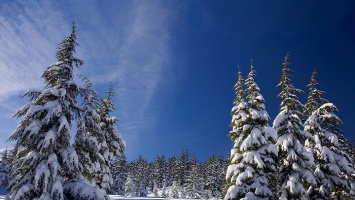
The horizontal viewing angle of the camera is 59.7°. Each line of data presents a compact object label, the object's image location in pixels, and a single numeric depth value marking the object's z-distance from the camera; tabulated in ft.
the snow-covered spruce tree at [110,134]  105.19
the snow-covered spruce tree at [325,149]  88.63
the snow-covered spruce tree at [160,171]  416.77
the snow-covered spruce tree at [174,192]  291.79
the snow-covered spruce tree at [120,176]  214.85
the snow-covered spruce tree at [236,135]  81.00
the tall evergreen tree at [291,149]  81.51
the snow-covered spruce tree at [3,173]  300.48
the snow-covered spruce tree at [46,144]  45.88
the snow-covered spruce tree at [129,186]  273.09
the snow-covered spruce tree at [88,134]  53.06
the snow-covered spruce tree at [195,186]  270.53
